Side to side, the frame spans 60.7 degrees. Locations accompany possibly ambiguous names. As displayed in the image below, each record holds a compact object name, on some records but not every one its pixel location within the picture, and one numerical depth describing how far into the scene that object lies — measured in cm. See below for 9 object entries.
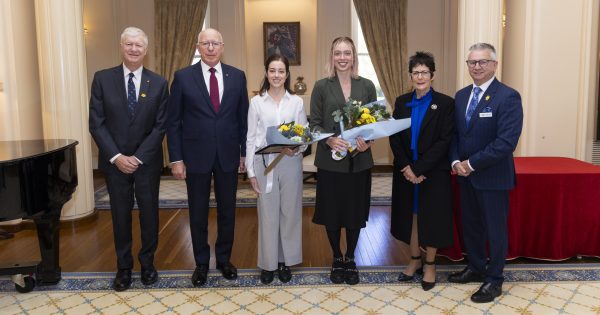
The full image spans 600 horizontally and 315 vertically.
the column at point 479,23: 469
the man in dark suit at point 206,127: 346
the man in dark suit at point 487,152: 322
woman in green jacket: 347
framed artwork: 948
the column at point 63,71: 513
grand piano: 303
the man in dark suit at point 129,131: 345
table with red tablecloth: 391
